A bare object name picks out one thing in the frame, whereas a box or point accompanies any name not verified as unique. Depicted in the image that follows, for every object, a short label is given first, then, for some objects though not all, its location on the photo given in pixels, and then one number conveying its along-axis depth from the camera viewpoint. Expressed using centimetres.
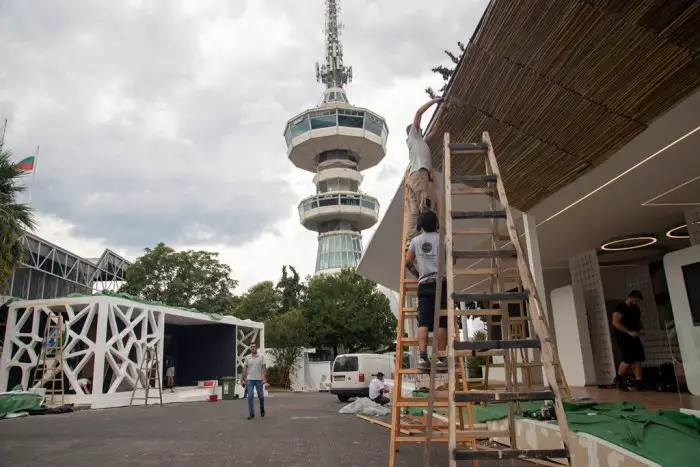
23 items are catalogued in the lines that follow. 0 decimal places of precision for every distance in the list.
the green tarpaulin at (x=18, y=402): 1258
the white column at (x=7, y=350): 1652
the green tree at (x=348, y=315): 4047
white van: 1711
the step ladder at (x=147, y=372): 1727
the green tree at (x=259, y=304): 4453
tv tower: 6681
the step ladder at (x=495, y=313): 248
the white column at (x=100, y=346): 1595
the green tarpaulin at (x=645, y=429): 348
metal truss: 2164
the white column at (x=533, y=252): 709
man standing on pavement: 1105
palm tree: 1339
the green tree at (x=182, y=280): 3299
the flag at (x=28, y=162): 2267
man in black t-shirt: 836
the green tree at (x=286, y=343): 3494
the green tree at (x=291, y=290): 4628
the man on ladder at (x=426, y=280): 392
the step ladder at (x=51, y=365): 1495
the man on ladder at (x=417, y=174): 482
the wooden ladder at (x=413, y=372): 325
